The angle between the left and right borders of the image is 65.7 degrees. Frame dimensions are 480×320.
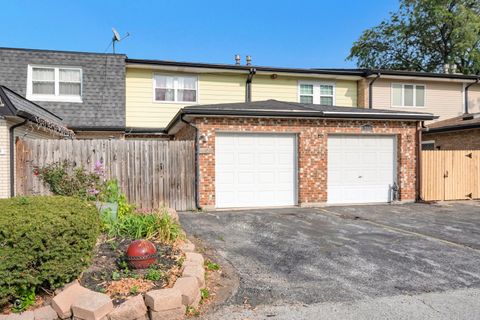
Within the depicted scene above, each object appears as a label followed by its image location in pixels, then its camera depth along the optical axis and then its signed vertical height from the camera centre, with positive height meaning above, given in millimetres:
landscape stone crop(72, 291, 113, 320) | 3523 -1424
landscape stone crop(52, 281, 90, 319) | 3680 -1424
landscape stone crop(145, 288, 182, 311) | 3699 -1416
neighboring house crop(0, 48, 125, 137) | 14156 +2933
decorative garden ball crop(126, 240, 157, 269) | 4496 -1177
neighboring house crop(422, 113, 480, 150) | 14789 +985
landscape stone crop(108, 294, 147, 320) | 3592 -1483
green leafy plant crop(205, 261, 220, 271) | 5230 -1535
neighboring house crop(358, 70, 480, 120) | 17359 +3204
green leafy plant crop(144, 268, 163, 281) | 4320 -1373
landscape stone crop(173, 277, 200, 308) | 3895 -1399
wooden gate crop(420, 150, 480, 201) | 12812 -630
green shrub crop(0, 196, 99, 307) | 3654 -899
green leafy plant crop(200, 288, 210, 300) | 4258 -1567
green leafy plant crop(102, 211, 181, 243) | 5859 -1112
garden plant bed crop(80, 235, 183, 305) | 4062 -1375
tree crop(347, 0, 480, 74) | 28891 +9991
